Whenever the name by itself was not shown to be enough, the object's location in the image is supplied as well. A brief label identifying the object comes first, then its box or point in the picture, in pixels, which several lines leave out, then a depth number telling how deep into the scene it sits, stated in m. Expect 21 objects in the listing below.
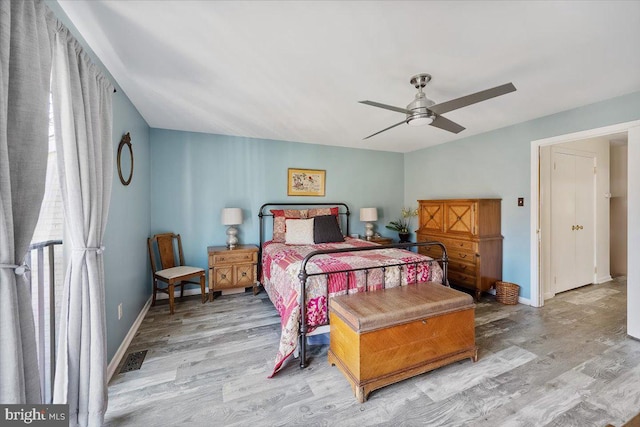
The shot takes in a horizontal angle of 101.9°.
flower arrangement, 5.11
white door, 3.84
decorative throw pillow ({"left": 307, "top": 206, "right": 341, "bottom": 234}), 4.36
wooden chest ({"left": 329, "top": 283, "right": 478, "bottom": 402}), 1.80
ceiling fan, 1.96
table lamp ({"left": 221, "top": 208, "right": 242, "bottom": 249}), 3.86
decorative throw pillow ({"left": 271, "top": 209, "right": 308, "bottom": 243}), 4.11
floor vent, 2.15
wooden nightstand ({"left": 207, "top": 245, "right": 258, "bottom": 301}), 3.64
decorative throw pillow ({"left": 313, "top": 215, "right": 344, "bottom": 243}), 3.93
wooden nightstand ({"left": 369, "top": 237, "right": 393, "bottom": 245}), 4.68
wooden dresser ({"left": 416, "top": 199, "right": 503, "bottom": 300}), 3.62
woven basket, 3.51
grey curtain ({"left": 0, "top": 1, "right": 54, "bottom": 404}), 0.97
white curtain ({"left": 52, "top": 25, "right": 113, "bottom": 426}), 1.48
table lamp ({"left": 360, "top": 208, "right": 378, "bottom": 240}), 4.83
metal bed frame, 2.15
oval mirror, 2.51
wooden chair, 3.24
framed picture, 4.59
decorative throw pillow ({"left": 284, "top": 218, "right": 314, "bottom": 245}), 3.85
